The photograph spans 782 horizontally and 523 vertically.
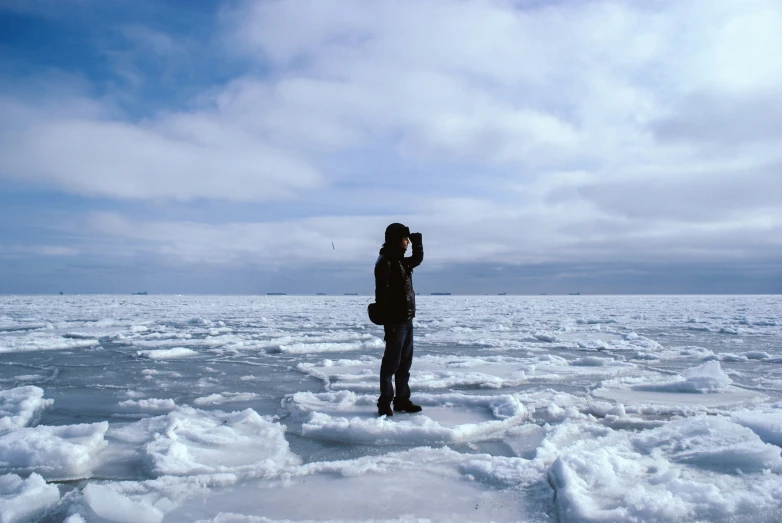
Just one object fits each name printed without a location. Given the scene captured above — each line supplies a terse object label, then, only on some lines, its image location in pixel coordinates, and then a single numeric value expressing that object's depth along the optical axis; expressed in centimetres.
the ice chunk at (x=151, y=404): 388
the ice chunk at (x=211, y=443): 249
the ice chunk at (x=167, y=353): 721
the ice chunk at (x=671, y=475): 195
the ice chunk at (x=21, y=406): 327
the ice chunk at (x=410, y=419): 302
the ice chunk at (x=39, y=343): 806
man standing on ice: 351
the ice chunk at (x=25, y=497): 194
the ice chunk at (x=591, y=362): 645
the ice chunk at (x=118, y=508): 191
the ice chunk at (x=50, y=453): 245
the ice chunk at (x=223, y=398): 417
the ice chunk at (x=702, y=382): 466
